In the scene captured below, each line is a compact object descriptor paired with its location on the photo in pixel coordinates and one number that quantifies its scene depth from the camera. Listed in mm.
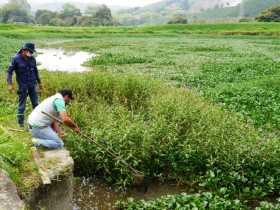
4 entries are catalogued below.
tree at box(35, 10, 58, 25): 88838
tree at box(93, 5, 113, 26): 77294
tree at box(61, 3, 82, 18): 84838
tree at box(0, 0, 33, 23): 91430
